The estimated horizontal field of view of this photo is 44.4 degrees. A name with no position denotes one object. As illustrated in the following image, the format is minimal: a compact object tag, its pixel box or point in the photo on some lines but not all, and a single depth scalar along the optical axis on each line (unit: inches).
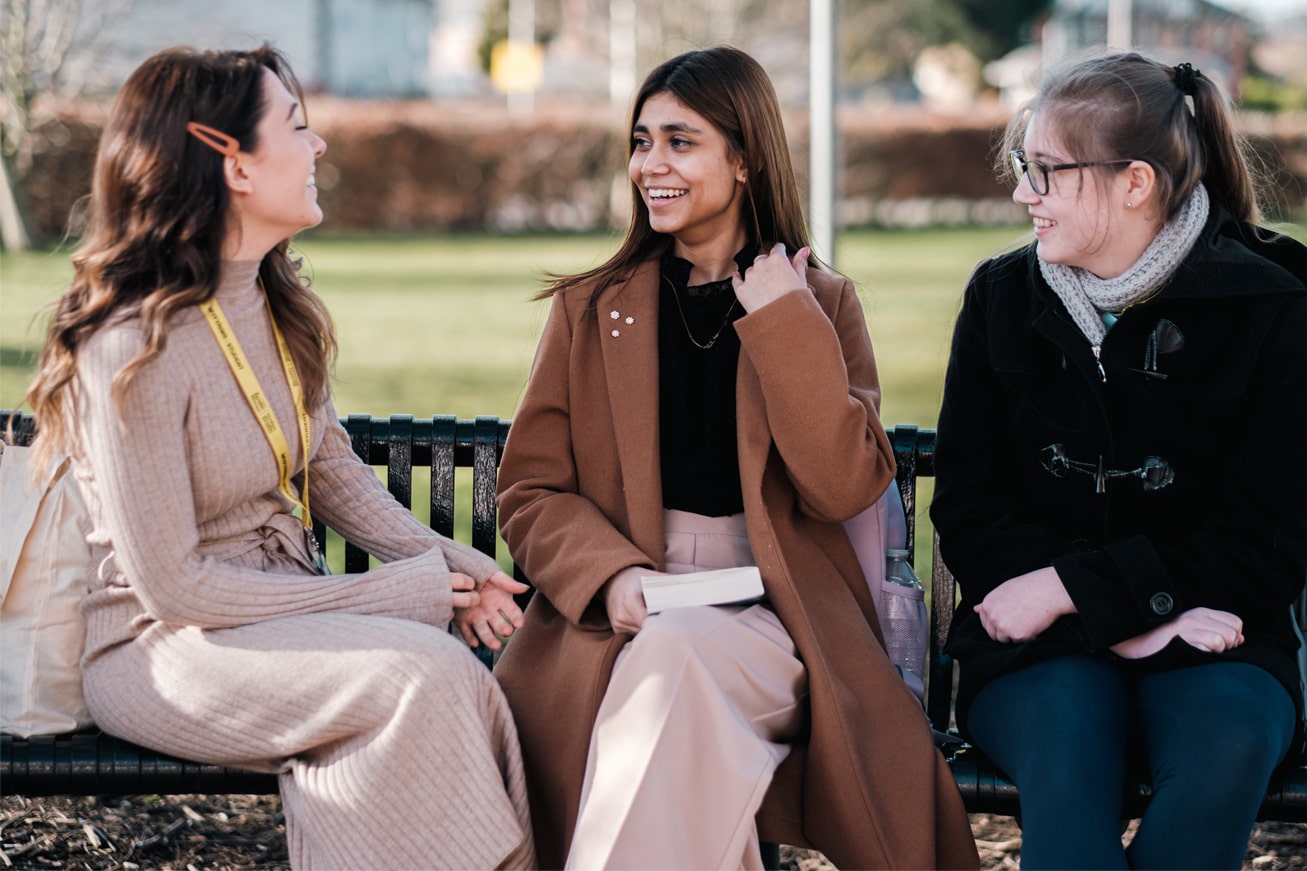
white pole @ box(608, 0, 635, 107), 2157.4
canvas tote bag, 132.0
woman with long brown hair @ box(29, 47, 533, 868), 118.6
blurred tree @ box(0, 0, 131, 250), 619.8
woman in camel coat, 120.3
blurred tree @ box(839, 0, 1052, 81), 2347.4
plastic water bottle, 139.9
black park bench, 129.3
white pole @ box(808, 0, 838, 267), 350.9
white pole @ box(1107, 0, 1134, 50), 1416.1
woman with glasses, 126.0
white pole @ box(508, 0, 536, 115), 2534.4
